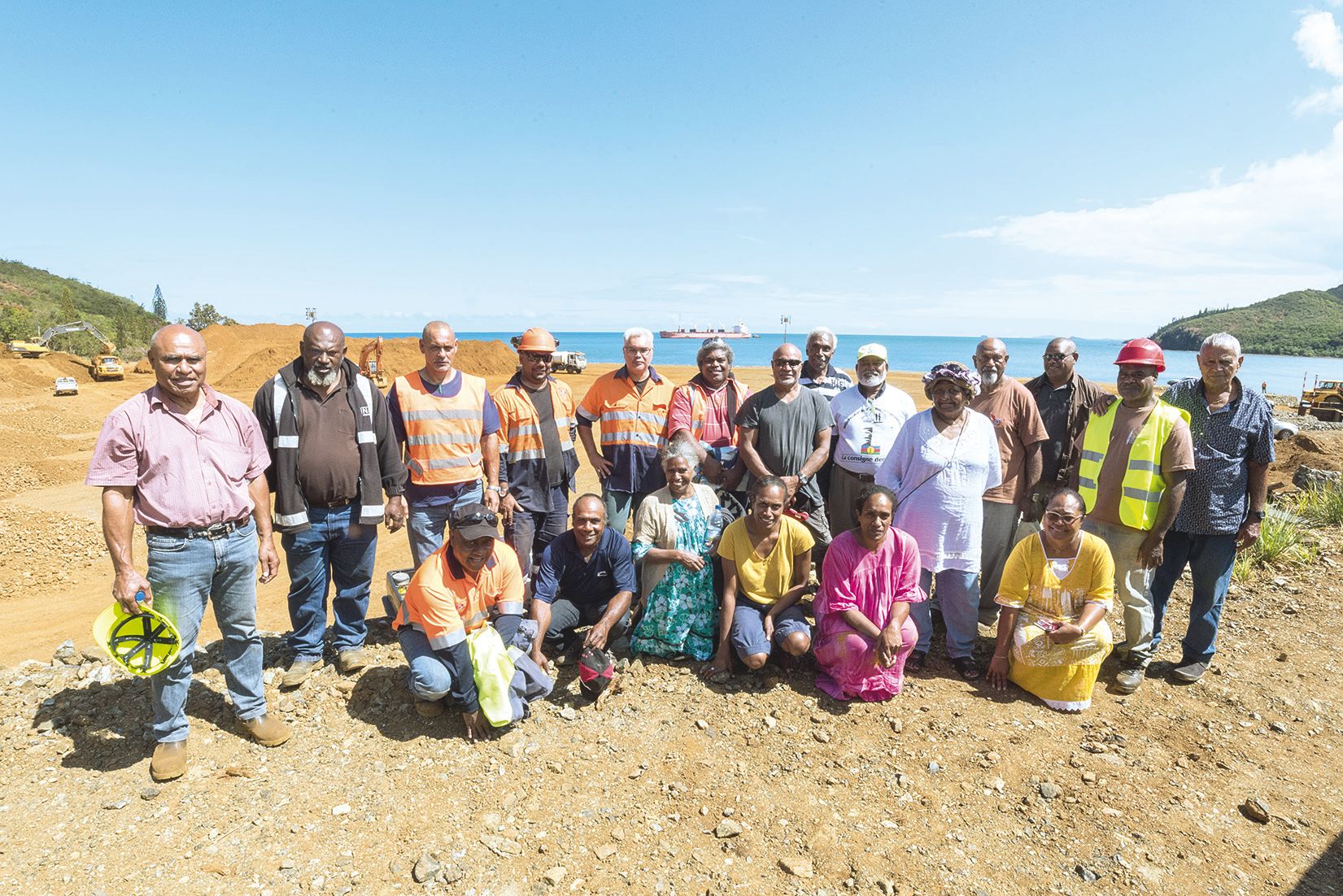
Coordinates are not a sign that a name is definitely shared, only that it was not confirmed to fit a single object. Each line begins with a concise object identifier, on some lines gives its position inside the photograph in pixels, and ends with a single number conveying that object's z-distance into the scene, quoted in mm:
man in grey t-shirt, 4801
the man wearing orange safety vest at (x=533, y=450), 4840
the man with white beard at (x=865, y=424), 4945
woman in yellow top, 4223
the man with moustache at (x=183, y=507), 3010
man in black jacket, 3879
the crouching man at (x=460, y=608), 3656
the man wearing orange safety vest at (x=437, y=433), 4422
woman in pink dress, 4020
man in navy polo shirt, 4137
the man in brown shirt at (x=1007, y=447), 4645
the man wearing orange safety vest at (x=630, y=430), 4992
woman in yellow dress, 3939
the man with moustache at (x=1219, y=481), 4230
